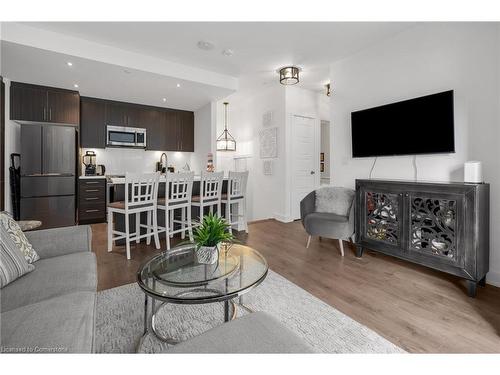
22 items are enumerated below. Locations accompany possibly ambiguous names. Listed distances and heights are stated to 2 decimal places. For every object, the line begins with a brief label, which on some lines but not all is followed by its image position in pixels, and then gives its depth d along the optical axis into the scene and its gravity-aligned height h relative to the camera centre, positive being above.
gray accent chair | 2.96 -0.41
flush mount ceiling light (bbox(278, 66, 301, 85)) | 3.92 +1.77
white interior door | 4.94 +0.49
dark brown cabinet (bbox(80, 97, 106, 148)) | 4.95 +1.25
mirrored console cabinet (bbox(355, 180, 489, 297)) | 2.04 -0.39
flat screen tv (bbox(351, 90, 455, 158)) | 2.46 +0.64
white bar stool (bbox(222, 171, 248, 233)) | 3.88 -0.18
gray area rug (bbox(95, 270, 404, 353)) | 1.47 -0.96
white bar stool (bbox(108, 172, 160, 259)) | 2.91 -0.26
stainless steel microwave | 5.20 +1.03
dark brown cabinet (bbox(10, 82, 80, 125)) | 4.11 +1.40
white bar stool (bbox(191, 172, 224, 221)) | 3.55 -0.12
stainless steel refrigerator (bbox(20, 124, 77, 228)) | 3.99 +0.16
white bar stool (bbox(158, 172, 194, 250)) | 3.24 -0.23
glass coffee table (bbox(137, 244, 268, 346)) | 1.28 -0.57
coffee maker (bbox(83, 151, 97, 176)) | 4.93 +0.44
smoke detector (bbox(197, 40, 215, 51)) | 3.20 +1.86
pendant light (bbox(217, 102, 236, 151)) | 6.23 +1.04
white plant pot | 1.62 -0.48
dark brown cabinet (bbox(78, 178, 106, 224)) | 4.65 -0.33
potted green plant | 1.60 -0.36
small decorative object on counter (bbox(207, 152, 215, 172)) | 5.06 +0.46
